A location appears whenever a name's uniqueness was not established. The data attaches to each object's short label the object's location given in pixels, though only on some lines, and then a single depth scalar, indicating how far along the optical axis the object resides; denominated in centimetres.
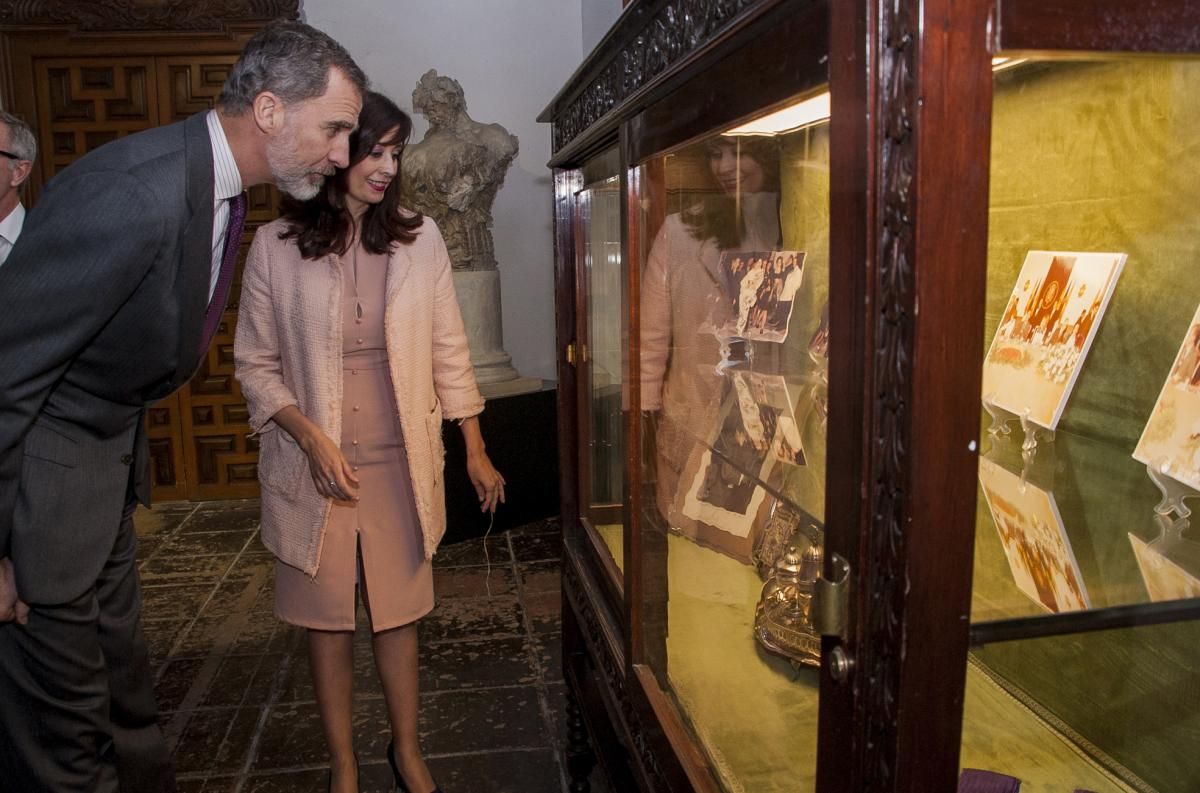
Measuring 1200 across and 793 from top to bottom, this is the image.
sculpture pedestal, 626
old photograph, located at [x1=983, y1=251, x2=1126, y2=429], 128
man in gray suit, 184
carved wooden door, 673
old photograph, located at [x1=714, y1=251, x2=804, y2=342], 138
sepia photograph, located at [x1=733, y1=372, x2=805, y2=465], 137
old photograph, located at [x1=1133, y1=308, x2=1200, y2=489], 118
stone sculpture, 605
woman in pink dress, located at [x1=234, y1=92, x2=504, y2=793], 255
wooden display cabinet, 86
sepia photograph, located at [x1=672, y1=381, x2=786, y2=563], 155
